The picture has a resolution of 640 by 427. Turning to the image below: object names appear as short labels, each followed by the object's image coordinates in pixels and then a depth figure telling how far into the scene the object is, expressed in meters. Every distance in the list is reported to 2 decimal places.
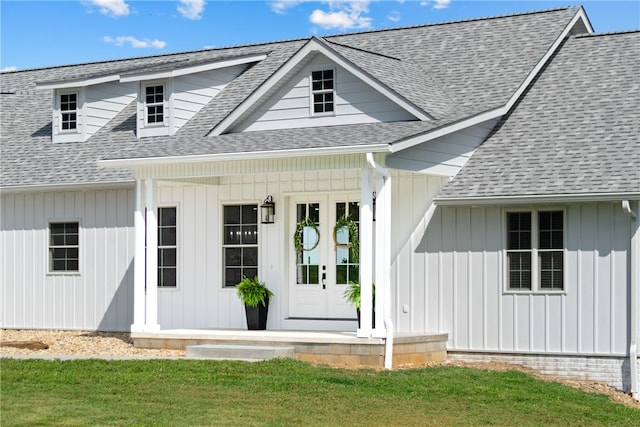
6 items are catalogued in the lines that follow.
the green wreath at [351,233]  19.52
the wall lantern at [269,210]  20.28
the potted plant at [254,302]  19.84
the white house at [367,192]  17.56
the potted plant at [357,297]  17.78
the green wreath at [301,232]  19.95
